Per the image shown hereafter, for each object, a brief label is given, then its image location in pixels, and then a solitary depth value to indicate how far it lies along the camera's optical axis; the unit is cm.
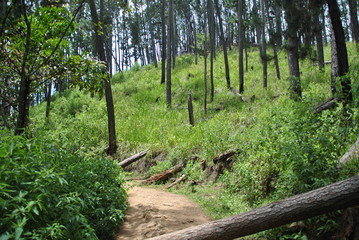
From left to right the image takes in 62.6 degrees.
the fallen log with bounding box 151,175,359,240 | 334
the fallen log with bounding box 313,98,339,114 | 791
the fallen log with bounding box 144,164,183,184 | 1001
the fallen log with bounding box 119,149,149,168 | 1053
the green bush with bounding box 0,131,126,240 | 280
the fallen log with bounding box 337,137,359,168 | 449
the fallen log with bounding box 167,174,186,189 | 929
